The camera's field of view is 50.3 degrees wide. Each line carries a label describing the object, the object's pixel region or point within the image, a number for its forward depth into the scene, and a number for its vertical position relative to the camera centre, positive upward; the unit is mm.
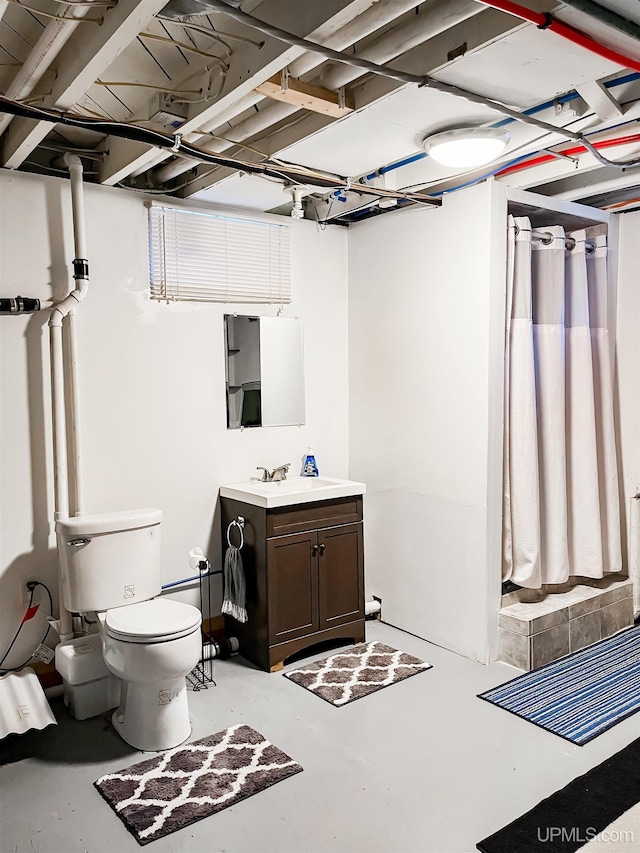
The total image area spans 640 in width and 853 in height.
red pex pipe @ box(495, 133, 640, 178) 2839 +1032
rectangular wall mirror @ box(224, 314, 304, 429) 3801 +121
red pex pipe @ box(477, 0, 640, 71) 1690 +962
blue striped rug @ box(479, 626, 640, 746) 2867 -1401
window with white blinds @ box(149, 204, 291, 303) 3496 +732
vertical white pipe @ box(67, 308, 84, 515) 3191 -130
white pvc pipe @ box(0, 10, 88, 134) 1919 +1049
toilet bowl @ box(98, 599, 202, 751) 2689 -1100
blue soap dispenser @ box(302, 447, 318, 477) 4074 -449
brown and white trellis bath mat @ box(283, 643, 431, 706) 3195 -1397
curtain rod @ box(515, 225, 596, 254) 3596 +792
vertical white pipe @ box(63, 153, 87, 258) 3068 +890
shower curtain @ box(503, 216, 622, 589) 3504 -167
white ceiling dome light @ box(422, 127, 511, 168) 2645 +961
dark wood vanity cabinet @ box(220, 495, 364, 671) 3408 -959
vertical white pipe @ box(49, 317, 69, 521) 3115 -144
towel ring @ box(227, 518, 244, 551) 3572 -683
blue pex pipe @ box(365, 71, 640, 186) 2373 +1026
